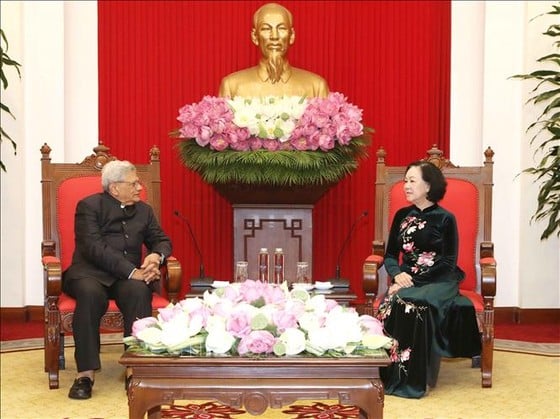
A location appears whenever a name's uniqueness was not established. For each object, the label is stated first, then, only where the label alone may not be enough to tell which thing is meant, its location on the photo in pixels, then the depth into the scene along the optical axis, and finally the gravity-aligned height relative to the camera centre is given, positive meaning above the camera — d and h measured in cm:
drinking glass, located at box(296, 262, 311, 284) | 509 -51
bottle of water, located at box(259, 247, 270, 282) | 549 -50
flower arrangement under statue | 529 +22
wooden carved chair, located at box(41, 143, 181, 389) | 491 -34
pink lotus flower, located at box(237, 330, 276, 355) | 322 -56
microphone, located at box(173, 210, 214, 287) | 565 -63
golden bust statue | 620 +71
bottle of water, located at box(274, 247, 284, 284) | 545 -51
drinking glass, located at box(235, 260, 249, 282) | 509 -51
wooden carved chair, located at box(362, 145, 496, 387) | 550 -16
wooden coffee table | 321 -70
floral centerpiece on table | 323 -54
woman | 481 -60
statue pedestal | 580 -33
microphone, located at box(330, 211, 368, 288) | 557 -62
